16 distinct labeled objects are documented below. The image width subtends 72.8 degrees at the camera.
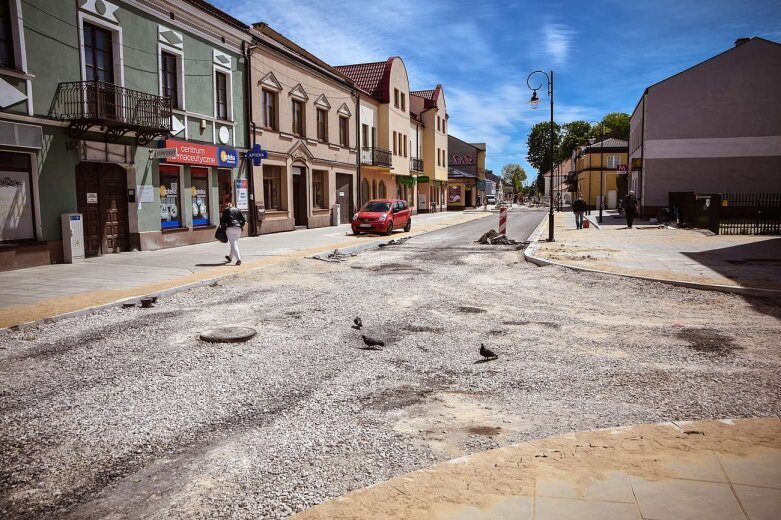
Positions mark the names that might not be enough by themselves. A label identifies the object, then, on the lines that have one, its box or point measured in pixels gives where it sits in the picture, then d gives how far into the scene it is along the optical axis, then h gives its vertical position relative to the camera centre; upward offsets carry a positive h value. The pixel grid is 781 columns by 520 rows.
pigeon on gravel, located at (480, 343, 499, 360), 5.70 -1.53
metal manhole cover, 6.39 -1.49
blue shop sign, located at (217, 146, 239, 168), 19.38 +2.11
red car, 23.00 -0.21
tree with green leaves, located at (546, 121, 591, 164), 90.94 +12.96
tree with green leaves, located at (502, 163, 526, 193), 173.62 +12.11
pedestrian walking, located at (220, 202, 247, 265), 13.36 -0.26
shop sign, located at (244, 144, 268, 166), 21.00 +2.36
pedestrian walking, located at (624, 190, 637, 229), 25.78 +0.14
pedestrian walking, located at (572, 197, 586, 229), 26.16 +0.06
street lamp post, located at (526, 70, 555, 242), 21.61 +4.51
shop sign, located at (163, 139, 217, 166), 17.06 +2.06
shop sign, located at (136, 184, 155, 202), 16.02 +0.65
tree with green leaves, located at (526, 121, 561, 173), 107.94 +13.41
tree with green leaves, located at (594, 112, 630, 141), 81.88 +13.76
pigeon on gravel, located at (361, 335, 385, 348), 6.17 -1.52
